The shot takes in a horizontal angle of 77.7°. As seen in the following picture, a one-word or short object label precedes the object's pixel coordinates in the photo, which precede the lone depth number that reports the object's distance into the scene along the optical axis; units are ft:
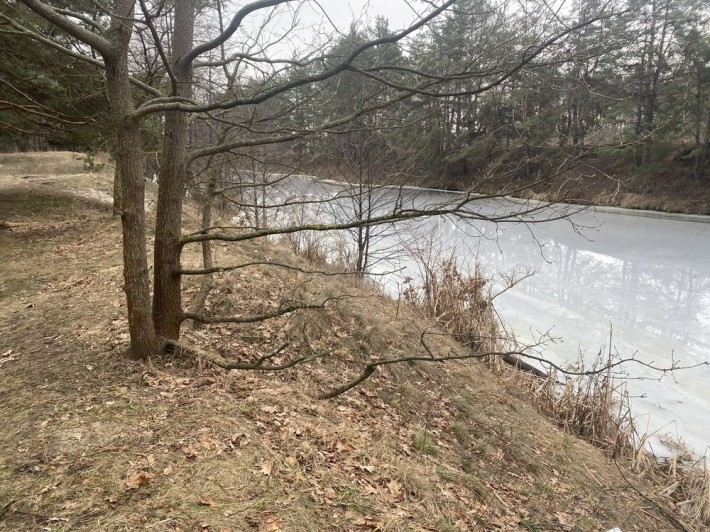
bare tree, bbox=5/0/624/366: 8.34
